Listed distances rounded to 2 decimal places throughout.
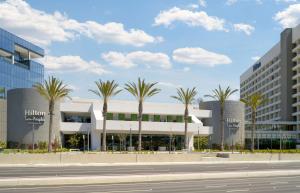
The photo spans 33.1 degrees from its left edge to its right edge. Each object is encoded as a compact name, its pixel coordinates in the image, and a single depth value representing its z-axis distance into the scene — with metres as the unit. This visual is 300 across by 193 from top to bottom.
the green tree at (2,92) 107.00
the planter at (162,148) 87.12
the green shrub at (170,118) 91.06
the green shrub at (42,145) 75.31
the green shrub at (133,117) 87.00
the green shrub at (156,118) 89.81
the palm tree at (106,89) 74.12
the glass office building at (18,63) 114.62
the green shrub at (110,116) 85.44
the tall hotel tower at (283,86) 131.25
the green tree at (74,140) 81.62
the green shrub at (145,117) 88.39
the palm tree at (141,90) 76.56
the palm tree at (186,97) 84.81
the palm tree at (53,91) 69.19
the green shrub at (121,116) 86.88
